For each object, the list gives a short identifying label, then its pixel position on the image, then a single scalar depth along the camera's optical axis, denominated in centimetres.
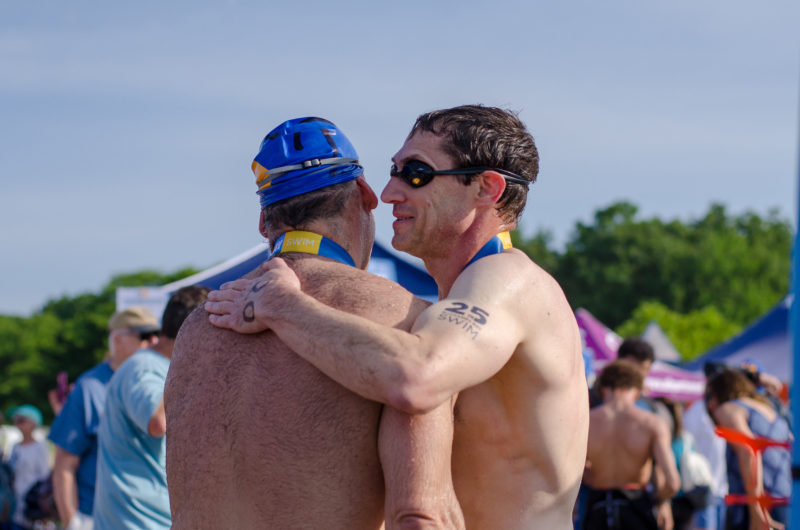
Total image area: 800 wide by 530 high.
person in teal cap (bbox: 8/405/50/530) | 1025
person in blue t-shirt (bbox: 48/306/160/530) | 575
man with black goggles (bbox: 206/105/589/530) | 210
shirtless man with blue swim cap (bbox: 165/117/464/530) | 210
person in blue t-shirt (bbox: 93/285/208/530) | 466
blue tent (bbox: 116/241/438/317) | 896
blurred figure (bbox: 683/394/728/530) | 1099
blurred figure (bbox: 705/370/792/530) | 729
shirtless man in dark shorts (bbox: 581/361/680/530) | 745
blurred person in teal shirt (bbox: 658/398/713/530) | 852
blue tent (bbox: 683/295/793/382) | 1510
